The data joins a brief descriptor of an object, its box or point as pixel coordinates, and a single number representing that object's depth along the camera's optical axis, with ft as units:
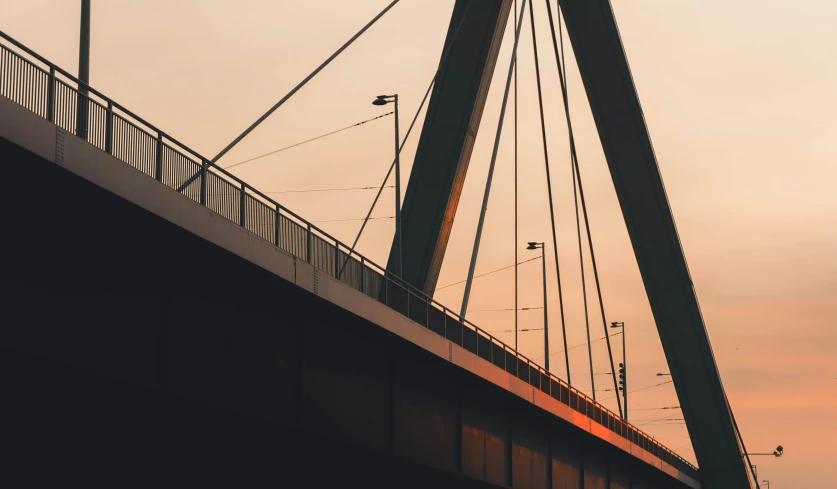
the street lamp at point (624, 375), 290.31
